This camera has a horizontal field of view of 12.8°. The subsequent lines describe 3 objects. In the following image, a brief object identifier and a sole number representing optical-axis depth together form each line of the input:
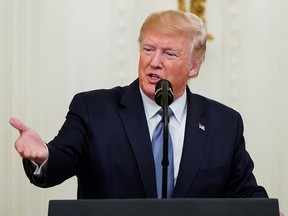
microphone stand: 3.70
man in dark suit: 4.20
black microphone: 3.79
